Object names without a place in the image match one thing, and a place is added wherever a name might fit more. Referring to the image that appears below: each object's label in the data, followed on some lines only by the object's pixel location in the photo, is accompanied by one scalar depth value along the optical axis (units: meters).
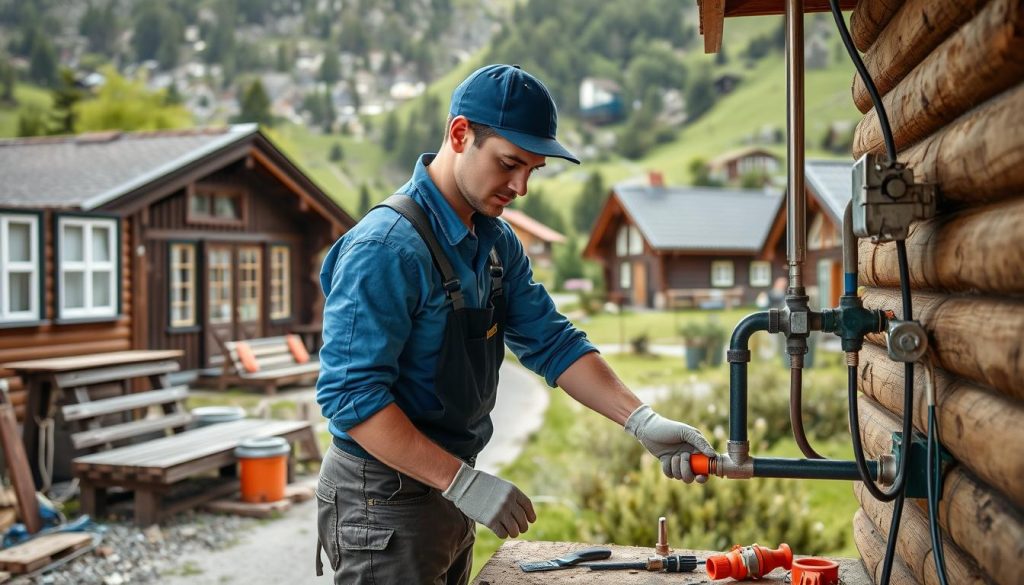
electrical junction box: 1.86
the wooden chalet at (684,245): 30.78
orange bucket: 7.68
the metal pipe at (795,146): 2.31
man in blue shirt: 2.19
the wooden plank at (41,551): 5.92
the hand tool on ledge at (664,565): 2.62
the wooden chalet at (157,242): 11.12
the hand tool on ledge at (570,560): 2.65
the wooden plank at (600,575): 2.53
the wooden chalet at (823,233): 12.61
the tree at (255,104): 58.78
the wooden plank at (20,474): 6.60
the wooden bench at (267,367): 14.32
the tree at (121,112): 44.00
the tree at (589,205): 61.62
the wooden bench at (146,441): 7.10
